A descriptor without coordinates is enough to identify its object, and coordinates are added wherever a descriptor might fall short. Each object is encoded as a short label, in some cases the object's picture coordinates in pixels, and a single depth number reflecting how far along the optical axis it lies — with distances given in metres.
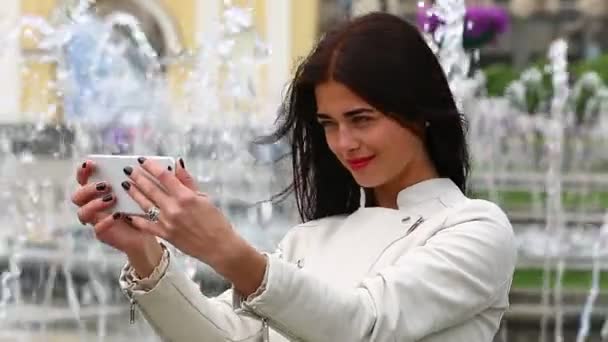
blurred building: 32.83
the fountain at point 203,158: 12.36
